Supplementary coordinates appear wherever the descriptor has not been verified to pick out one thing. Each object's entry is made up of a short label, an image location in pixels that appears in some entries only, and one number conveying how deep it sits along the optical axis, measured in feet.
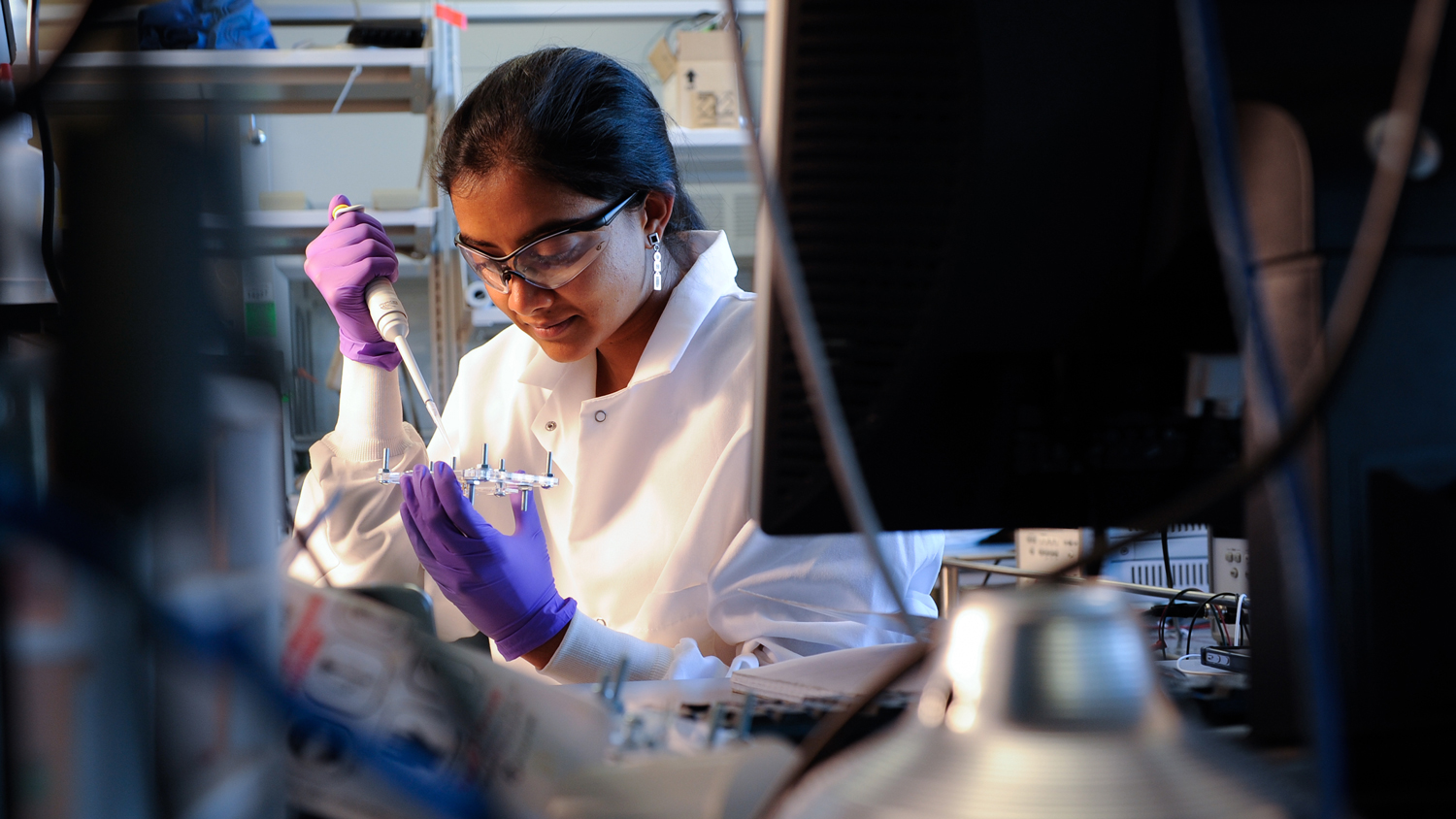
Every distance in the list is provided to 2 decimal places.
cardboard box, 7.84
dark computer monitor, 1.40
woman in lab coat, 3.77
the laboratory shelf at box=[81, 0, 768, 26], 7.54
